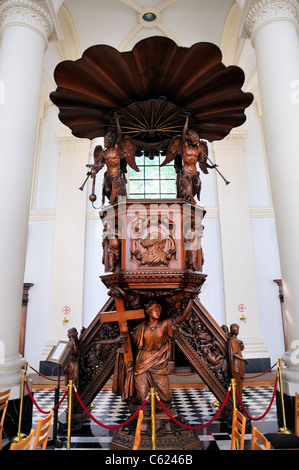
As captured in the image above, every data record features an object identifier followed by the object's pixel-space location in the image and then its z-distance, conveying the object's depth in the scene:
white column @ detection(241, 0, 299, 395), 4.80
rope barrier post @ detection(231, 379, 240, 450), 4.03
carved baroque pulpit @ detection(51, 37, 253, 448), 4.00
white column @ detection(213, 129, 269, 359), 10.46
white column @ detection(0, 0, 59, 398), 4.67
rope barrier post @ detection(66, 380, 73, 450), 3.84
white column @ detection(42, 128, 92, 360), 10.58
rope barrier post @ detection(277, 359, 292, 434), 4.53
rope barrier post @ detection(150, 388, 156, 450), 3.39
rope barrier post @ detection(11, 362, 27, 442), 4.25
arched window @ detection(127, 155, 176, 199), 12.18
